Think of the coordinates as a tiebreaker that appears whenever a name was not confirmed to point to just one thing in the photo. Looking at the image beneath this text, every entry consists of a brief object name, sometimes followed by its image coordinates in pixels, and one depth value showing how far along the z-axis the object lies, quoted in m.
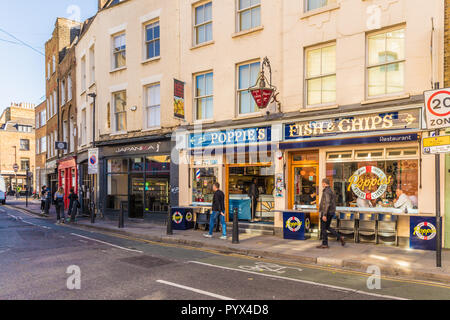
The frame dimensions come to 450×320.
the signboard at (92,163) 16.53
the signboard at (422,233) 9.07
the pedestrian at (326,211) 9.65
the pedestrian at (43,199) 21.82
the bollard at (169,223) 12.41
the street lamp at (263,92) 12.00
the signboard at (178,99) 14.53
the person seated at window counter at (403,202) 9.80
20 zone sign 7.14
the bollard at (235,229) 10.53
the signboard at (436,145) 7.14
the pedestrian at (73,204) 17.45
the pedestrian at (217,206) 11.76
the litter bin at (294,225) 11.02
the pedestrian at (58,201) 18.11
